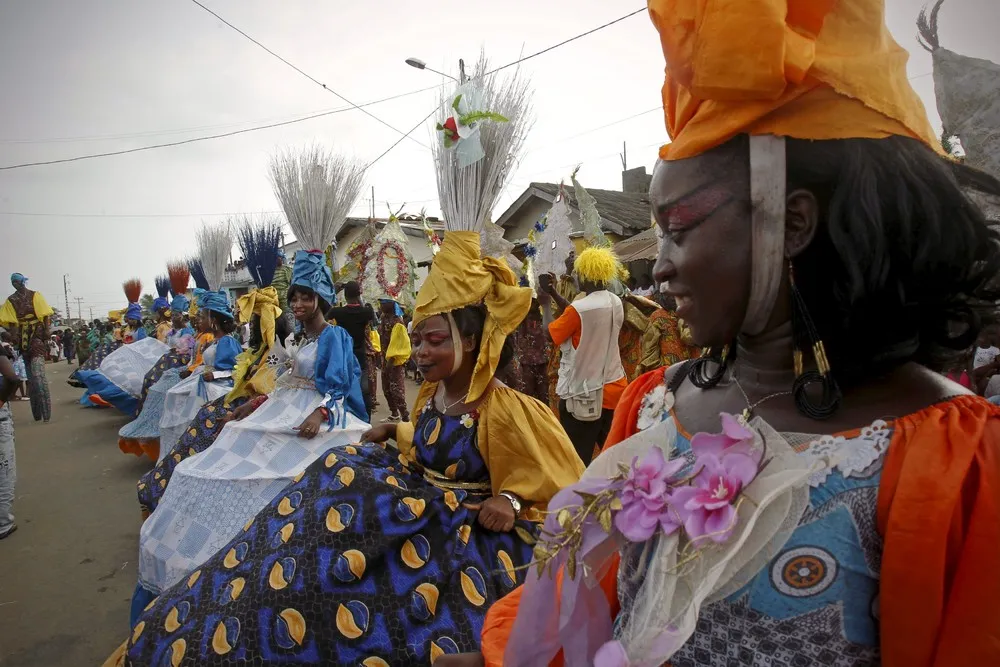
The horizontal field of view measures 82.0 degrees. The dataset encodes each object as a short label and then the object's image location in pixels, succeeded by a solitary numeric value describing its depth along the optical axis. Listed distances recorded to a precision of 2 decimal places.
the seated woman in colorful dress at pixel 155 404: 7.17
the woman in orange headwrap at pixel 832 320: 0.79
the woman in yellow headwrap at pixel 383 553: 1.70
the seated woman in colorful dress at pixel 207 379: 6.43
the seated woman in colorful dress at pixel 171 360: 8.17
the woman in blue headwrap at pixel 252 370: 4.70
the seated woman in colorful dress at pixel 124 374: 9.10
